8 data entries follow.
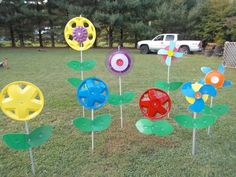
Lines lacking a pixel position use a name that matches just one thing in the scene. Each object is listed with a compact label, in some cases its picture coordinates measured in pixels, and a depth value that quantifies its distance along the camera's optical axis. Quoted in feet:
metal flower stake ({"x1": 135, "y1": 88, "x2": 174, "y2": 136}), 9.18
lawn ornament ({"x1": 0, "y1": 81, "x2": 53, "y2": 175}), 7.32
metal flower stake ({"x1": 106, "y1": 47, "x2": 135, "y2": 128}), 10.83
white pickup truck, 47.26
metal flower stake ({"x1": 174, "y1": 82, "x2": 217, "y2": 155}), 9.16
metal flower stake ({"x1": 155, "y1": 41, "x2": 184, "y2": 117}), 11.88
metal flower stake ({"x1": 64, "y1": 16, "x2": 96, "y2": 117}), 11.80
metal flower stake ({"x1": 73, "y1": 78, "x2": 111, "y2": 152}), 8.71
